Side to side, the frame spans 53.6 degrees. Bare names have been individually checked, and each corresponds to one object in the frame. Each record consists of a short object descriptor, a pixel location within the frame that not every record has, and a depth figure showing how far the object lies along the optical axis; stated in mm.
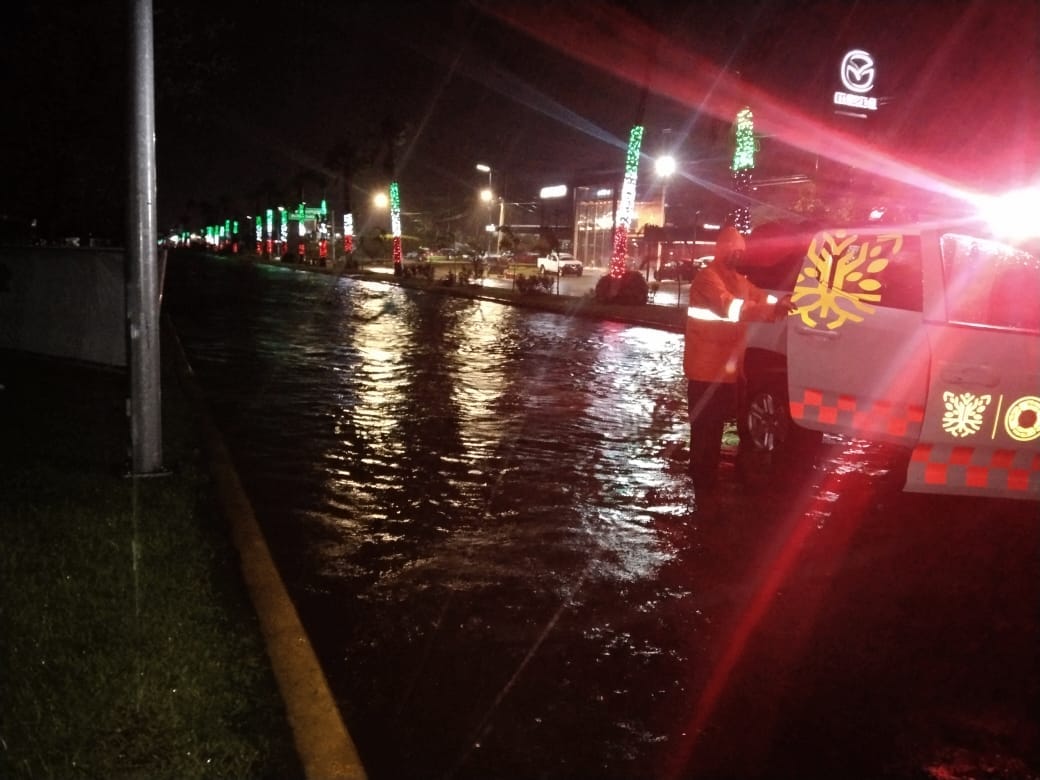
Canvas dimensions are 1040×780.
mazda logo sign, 27391
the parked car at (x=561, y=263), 60594
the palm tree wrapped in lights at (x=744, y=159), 25469
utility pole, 7148
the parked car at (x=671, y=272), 47816
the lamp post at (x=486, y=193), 62969
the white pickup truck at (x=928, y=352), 6082
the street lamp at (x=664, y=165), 42012
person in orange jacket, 7020
